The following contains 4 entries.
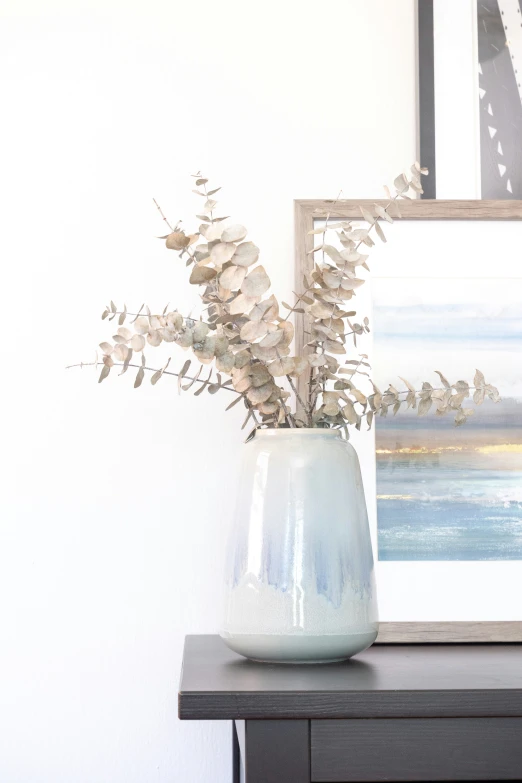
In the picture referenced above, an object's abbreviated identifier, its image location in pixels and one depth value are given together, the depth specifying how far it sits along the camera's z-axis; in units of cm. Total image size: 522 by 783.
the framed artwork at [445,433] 111
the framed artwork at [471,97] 121
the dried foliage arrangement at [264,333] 88
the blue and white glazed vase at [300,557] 87
